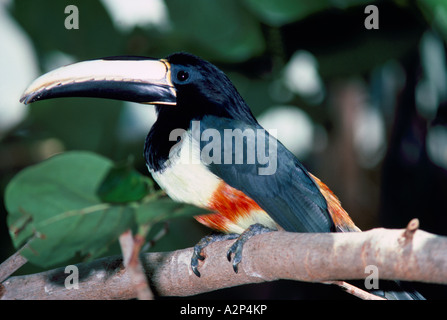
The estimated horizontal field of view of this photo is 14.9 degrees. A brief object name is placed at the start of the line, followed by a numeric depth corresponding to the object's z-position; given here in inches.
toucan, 45.2
